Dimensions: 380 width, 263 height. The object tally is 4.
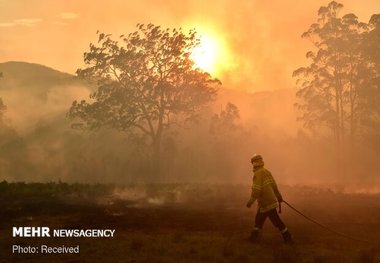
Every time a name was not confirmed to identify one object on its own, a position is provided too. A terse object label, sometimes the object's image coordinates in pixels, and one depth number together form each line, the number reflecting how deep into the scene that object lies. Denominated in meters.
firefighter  11.42
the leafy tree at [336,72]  41.78
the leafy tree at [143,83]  39.72
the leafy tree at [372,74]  41.19
